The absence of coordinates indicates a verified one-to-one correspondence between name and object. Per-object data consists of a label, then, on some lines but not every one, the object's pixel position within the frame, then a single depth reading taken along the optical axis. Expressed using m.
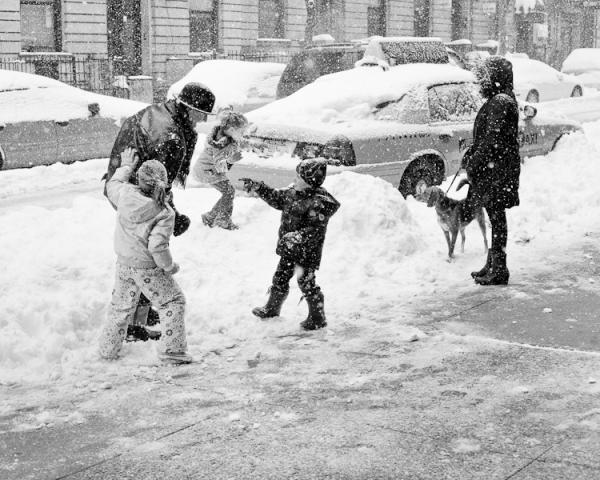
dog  8.39
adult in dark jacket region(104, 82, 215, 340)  6.07
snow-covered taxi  10.10
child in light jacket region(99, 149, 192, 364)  5.58
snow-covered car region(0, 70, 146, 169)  14.42
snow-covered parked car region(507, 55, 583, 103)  27.63
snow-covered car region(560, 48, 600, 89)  37.16
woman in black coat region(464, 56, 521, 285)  7.74
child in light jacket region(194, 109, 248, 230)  8.87
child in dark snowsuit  6.53
